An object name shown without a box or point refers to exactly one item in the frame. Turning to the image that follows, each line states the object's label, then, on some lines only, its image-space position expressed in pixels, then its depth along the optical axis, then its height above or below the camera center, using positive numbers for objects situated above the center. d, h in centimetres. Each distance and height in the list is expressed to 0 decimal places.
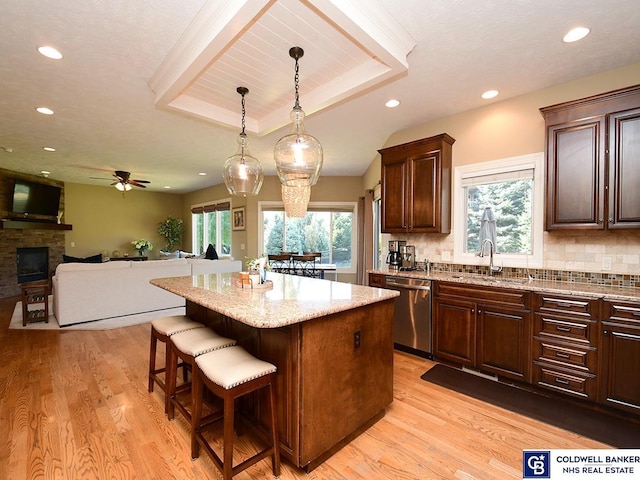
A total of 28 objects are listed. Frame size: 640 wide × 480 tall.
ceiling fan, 611 +119
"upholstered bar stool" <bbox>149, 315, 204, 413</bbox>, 226 -69
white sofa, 427 -79
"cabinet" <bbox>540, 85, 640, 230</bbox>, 233 +69
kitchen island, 167 -70
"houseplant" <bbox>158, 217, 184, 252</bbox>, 915 +26
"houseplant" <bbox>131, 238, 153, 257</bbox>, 843 -17
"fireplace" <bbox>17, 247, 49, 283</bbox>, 667 -59
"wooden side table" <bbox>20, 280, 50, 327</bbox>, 434 -94
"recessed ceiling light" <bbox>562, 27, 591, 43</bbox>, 203 +146
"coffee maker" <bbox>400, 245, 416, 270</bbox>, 383 -19
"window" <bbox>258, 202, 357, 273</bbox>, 706 +20
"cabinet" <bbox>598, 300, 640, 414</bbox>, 211 -81
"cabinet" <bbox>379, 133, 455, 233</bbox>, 338 +68
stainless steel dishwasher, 320 -80
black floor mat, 204 -130
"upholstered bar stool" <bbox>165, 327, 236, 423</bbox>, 190 -71
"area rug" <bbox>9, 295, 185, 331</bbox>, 424 -125
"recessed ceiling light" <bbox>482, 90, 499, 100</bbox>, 292 +149
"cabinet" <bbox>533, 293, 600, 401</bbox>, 229 -80
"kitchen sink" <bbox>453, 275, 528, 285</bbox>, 284 -37
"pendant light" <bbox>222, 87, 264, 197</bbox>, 299 +70
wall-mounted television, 635 +89
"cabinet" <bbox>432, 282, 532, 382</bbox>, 260 -81
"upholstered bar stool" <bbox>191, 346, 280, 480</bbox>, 153 -79
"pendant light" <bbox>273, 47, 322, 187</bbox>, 222 +66
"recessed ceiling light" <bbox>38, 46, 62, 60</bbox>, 222 +142
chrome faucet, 311 -13
